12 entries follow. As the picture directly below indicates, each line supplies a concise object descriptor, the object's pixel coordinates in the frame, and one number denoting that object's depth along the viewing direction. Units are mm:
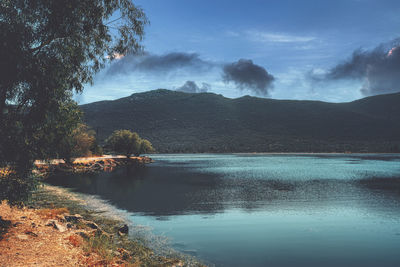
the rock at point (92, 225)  17406
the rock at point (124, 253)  13191
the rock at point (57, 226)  15204
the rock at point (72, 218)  18172
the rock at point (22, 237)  12727
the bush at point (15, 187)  14023
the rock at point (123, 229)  18030
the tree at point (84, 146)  63647
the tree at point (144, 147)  101500
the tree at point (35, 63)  12875
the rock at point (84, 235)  14959
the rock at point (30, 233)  13453
